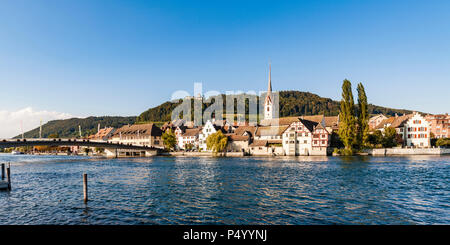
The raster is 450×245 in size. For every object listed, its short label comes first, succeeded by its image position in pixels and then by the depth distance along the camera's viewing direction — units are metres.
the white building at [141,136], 140.00
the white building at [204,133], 124.19
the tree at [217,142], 105.31
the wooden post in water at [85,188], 26.09
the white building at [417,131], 101.44
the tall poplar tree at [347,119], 91.12
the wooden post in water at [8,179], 32.91
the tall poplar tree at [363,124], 92.10
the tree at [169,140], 120.75
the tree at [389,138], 96.39
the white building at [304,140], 98.06
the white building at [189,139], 135.18
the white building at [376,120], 158.95
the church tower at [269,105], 150.50
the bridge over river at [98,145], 83.50
